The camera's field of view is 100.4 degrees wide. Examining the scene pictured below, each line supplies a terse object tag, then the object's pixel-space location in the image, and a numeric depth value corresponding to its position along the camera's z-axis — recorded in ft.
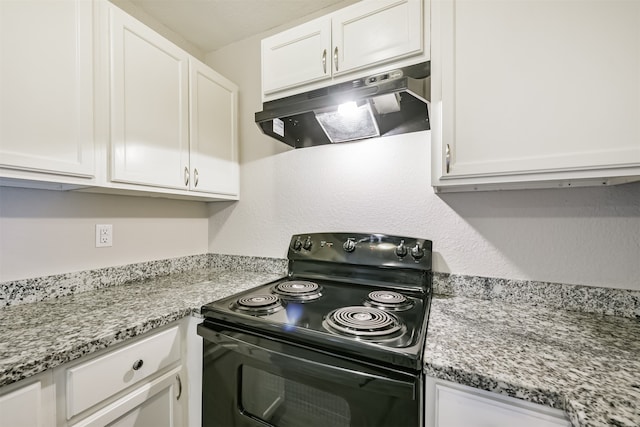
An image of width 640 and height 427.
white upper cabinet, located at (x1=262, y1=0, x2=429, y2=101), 3.44
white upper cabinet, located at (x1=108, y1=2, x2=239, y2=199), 3.78
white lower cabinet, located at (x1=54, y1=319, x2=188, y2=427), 2.54
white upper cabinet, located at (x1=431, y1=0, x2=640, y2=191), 2.48
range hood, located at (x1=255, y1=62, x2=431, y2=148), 3.32
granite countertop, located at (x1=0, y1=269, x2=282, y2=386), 2.31
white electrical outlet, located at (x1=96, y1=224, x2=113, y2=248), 4.45
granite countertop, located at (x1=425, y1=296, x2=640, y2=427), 1.80
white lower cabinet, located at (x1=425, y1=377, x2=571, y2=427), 1.99
